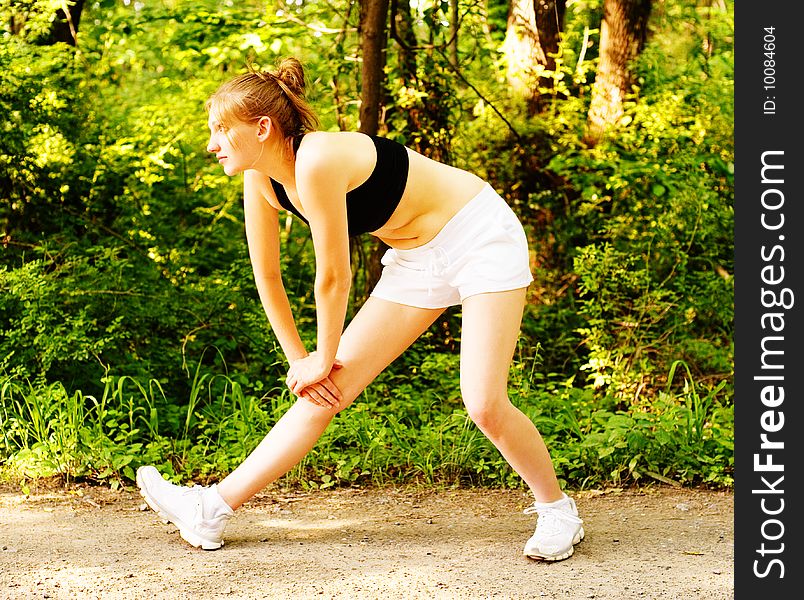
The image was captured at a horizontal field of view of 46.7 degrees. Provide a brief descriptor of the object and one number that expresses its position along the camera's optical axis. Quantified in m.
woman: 2.82
